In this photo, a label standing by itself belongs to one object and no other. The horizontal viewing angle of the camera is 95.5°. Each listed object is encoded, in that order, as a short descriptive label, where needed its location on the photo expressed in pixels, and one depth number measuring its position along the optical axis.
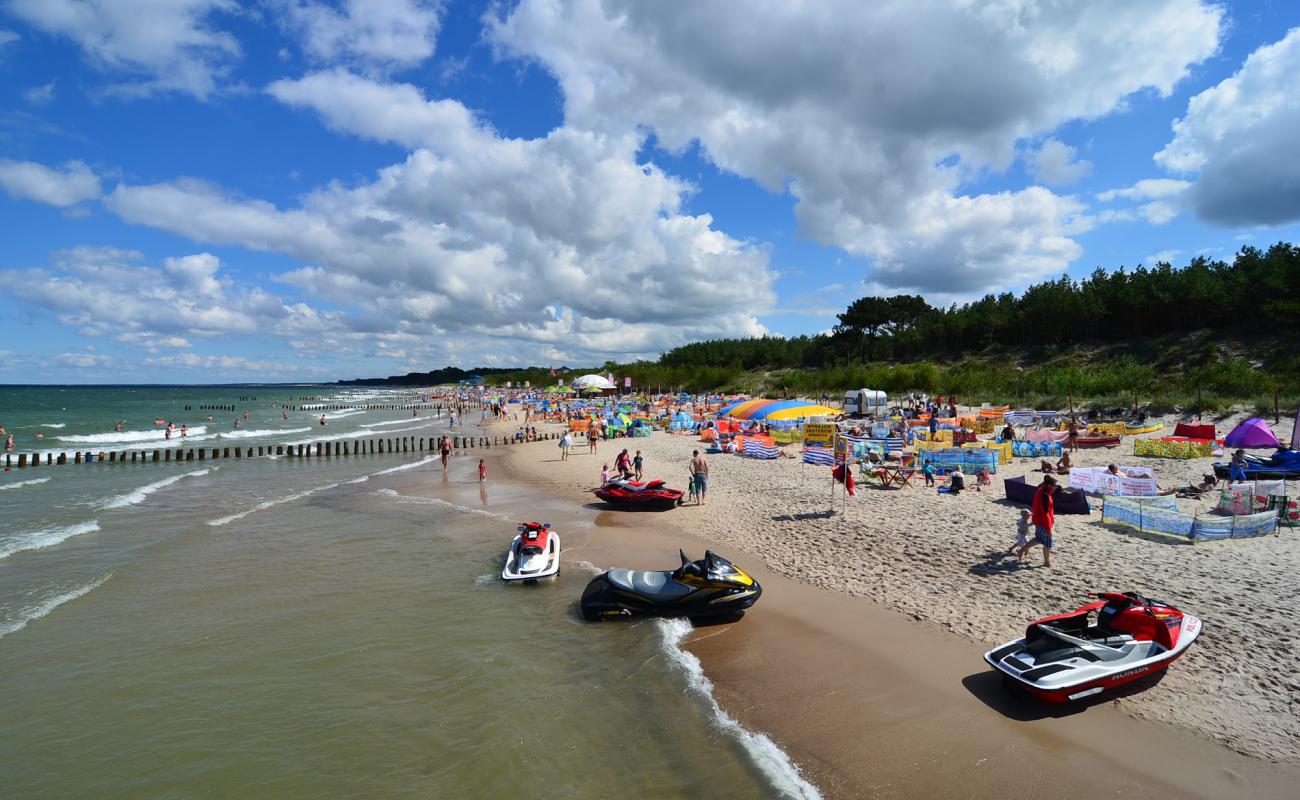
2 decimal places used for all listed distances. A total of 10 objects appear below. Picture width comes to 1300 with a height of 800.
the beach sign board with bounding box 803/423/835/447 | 25.39
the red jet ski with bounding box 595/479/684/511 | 17.34
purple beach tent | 19.61
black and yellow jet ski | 9.46
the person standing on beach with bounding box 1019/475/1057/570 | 10.35
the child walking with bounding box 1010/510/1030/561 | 10.76
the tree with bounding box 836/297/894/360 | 87.06
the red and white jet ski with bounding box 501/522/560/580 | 11.58
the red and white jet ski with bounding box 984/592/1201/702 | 6.45
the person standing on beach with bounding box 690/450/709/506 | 17.48
